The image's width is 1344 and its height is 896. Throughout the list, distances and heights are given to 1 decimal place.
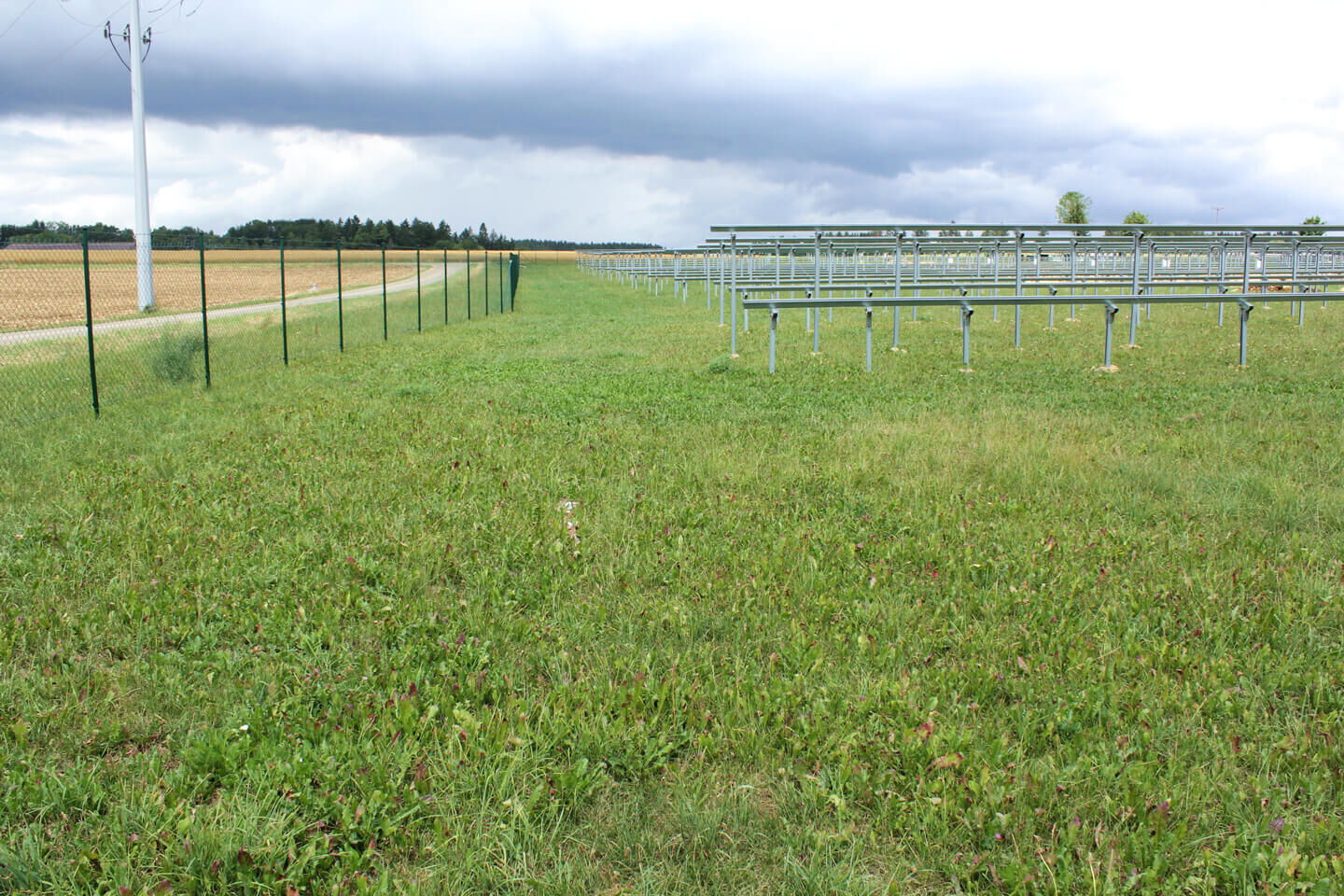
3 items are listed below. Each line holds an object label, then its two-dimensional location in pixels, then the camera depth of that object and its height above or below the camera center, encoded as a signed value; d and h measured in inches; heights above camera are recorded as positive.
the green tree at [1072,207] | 3376.0 +425.0
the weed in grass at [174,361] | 395.2 -14.3
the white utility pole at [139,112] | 869.8 +194.7
